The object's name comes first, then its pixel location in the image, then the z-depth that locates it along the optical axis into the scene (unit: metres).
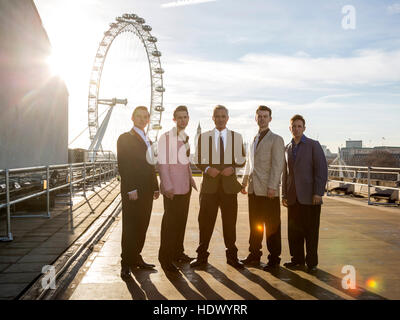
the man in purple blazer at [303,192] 4.03
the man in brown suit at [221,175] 4.09
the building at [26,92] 8.19
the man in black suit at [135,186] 3.81
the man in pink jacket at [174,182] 3.89
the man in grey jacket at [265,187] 4.05
